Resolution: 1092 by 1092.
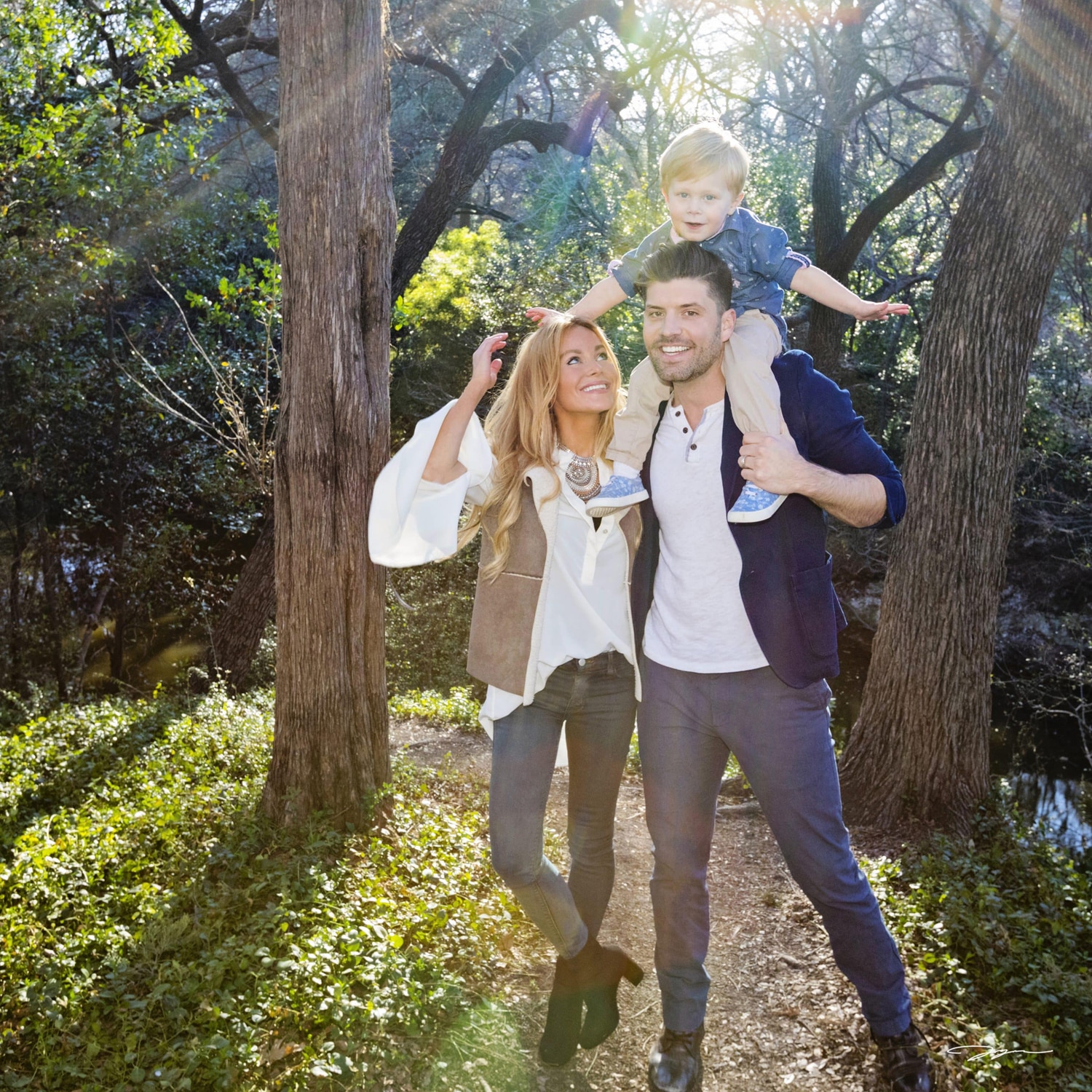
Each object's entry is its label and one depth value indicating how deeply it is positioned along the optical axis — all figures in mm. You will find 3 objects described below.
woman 2955
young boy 2949
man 2775
